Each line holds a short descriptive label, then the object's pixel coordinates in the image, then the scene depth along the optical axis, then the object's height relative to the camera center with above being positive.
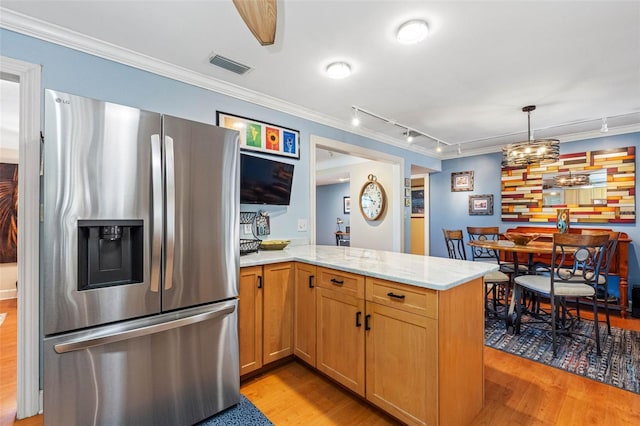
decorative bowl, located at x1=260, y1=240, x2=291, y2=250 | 2.72 -0.29
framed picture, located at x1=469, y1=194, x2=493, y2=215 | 4.99 +0.18
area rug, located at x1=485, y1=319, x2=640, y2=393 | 2.26 -1.26
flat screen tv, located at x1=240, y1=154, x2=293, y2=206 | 2.61 +0.33
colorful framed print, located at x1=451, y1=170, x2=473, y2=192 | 5.23 +0.61
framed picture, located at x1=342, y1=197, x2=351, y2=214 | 8.38 +0.28
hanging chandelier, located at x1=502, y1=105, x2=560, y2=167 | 2.99 +0.67
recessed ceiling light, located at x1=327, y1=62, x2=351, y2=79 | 2.29 +1.19
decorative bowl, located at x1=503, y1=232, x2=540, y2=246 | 3.24 -0.30
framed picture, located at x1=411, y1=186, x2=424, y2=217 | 6.96 +0.35
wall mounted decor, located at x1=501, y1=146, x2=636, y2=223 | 3.81 +0.35
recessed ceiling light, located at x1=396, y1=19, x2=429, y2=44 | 1.79 +1.18
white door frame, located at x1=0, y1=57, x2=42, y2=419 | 1.74 -0.20
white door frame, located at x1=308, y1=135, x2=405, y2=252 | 3.34 +0.74
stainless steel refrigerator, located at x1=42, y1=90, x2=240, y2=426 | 1.33 -0.27
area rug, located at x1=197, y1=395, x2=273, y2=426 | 1.75 -1.27
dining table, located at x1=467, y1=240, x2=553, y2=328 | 2.94 -0.36
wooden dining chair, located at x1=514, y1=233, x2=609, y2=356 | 2.48 -0.62
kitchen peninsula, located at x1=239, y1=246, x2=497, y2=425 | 1.50 -0.70
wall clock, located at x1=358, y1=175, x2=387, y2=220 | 4.77 +0.26
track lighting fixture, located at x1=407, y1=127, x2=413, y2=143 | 3.95 +1.17
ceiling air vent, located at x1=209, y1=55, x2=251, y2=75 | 2.24 +1.22
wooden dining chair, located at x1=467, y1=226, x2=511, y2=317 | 3.12 -0.70
